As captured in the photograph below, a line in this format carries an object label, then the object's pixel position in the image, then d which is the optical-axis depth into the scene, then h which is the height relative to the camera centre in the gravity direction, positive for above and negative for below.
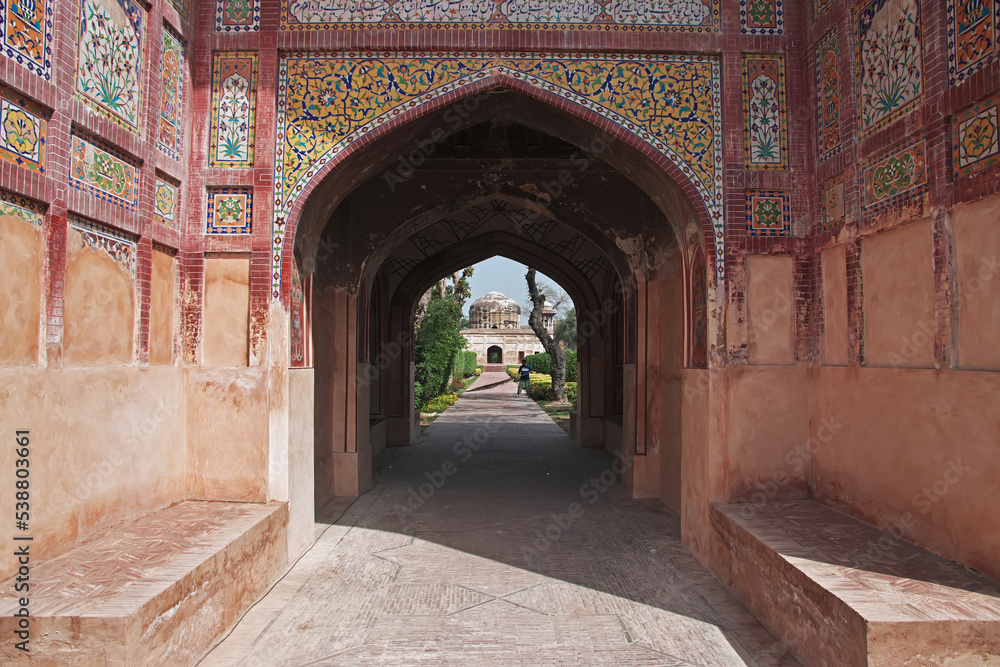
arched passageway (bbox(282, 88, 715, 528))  6.75 +1.20
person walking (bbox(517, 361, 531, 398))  25.55 -0.85
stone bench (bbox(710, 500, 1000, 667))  2.77 -1.12
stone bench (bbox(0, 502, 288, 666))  2.74 -1.09
